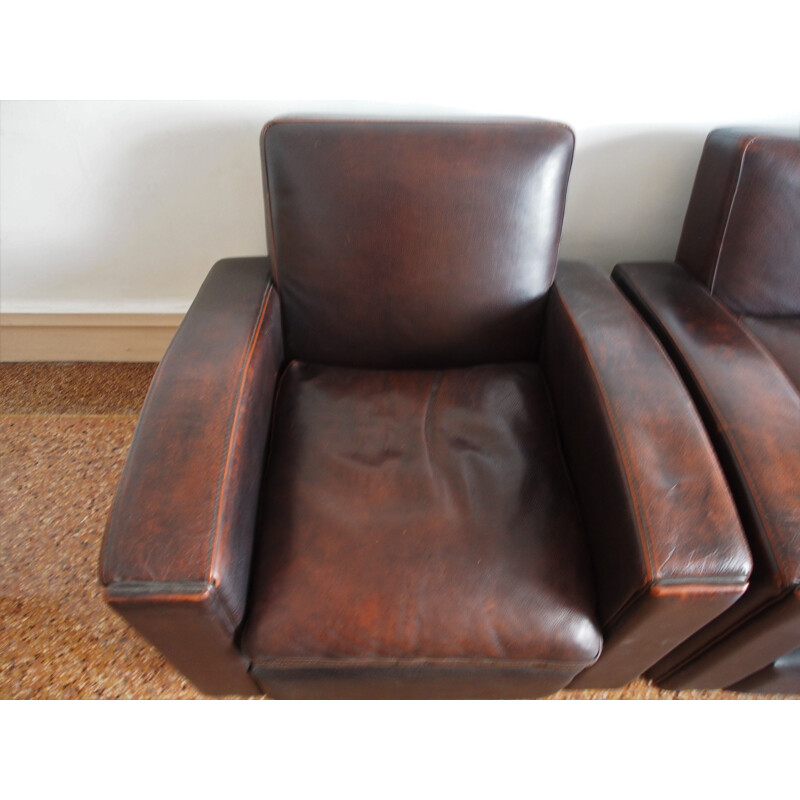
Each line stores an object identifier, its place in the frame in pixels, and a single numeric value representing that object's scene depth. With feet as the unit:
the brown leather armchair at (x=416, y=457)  2.27
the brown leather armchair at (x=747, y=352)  2.34
